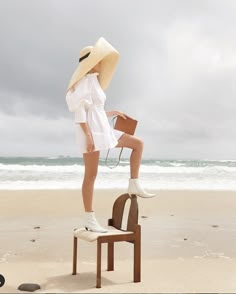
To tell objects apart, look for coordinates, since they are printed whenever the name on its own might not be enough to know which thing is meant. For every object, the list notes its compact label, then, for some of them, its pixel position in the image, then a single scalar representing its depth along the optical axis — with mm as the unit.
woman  4801
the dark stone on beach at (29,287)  4549
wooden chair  4613
